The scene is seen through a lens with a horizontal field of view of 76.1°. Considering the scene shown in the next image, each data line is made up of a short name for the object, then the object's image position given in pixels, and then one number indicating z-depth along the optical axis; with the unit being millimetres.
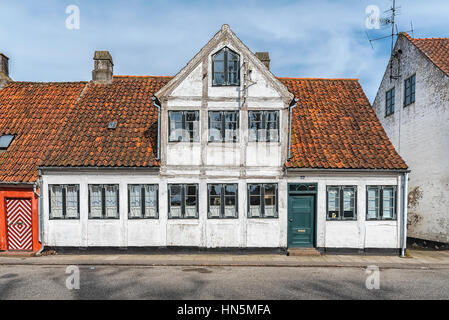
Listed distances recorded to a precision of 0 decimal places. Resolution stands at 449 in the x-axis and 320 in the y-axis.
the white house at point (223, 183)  11633
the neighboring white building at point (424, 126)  13586
